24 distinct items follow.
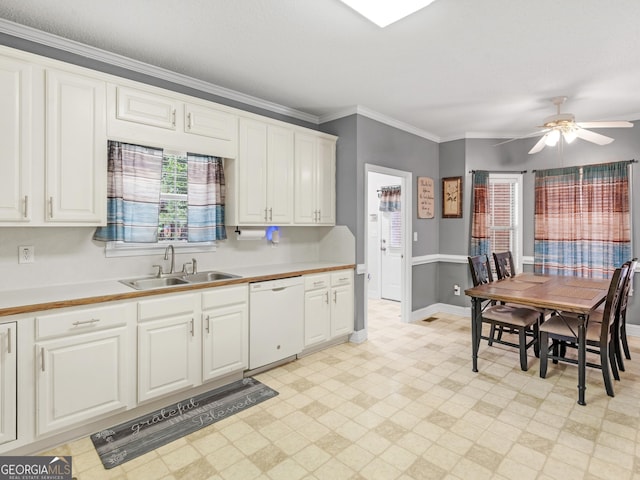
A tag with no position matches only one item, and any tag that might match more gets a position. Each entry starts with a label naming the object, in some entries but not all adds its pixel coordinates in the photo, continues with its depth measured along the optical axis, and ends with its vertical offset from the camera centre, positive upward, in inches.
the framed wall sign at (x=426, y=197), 195.9 +23.5
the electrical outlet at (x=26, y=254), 96.8 -4.1
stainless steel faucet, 121.3 -5.3
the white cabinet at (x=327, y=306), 140.3 -27.2
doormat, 84.9 -48.6
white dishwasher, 121.9 -28.7
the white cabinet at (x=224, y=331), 109.0 -28.8
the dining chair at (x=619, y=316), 118.7 -26.6
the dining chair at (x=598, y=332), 106.9 -29.3
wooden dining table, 106.0 -18.2
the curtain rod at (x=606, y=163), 164.6 +36.6
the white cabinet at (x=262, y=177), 130.3 +23.6
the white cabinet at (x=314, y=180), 148.5 +25.3
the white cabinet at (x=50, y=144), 85.4 +24.0
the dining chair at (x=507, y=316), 126.8 -27.6
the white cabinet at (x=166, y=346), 96.2 -29.8
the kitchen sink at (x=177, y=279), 113.0 -13.1
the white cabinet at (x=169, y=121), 101.8 +36.7
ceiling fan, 132.8 +41.2
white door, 238.1 -10.5
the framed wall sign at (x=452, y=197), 201.5 +24.2
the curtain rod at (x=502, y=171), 197.0 +37.9
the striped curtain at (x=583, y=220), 167.8 +9.9
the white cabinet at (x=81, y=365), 81.4 -30.2
